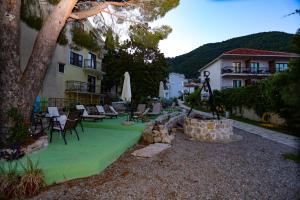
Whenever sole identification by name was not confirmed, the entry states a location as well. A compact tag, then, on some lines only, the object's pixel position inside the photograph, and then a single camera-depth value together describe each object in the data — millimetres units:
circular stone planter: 5901
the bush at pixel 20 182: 2428
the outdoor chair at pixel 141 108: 8314
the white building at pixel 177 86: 41442
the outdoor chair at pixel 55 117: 4377
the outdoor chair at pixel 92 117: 6536
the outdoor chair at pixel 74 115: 4164
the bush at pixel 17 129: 3368
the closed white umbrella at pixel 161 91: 11529
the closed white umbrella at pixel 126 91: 7564
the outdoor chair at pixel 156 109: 8380
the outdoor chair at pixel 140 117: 7022
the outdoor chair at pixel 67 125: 4083
